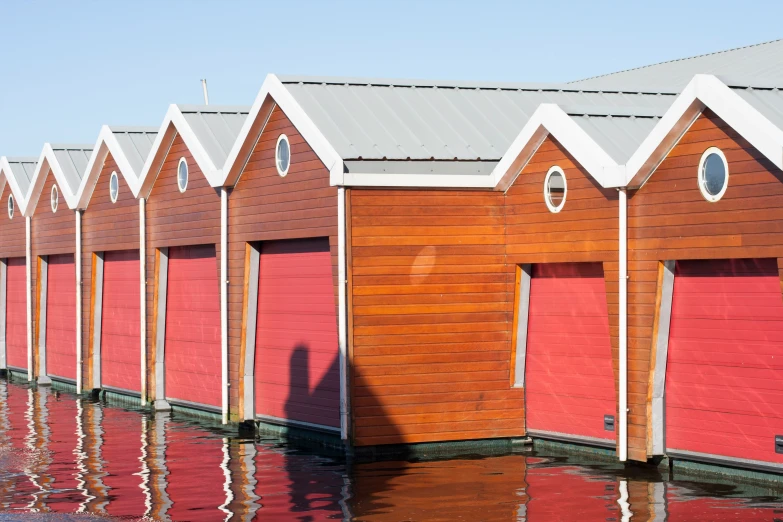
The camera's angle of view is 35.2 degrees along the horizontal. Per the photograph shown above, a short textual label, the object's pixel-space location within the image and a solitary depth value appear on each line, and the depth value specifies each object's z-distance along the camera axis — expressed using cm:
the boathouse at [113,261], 2717
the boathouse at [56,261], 3070
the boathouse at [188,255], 2325
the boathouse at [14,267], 3469
